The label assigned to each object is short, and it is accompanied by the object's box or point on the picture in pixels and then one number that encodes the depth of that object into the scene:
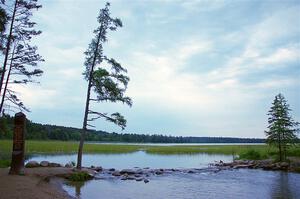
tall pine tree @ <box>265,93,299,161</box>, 47.38
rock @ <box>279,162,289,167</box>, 44.46
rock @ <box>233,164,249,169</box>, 47.10
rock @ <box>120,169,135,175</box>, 36.75
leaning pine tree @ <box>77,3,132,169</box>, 33.19
